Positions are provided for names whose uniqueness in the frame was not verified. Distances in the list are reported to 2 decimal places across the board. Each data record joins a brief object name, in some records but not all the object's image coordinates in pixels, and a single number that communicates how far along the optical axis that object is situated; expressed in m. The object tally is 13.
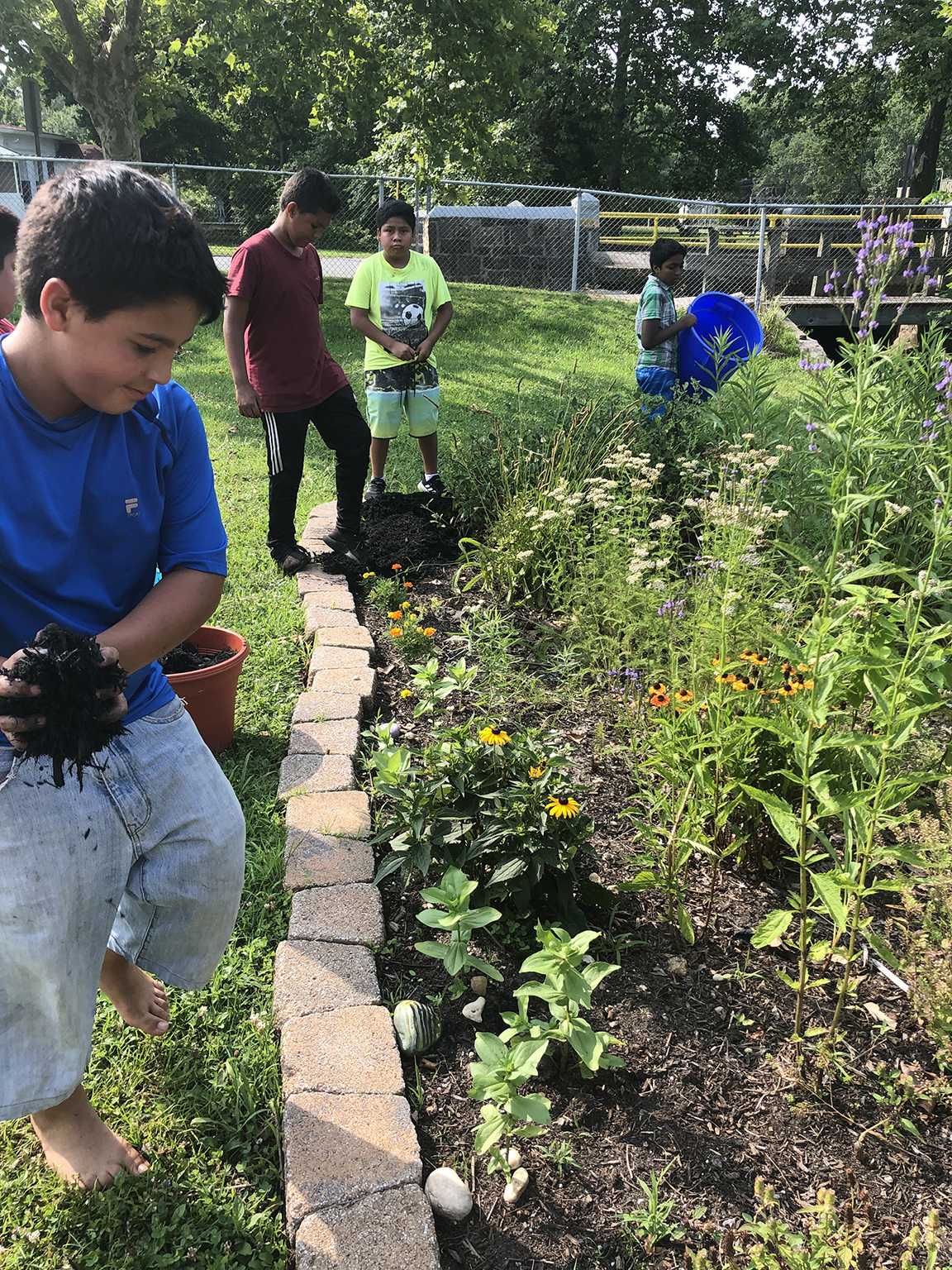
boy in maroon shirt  4.22
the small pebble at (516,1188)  1.67
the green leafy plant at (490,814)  2.20
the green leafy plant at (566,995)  1.69
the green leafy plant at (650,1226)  1.58
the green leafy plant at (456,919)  1.87
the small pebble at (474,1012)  2.06
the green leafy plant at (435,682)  2.67
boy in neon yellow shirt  5.33
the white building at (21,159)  13.29
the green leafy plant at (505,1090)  1.58
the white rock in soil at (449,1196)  1.64
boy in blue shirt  1.44
